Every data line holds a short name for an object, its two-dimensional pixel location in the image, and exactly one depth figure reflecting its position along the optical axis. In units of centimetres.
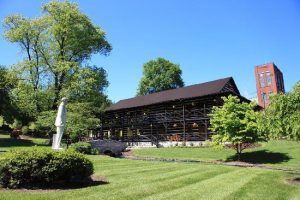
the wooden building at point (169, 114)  4056
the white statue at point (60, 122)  1830
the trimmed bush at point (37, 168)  1106
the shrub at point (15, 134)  4375
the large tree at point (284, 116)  1613
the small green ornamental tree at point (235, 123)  2653
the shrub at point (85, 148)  2607
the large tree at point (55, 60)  3886
